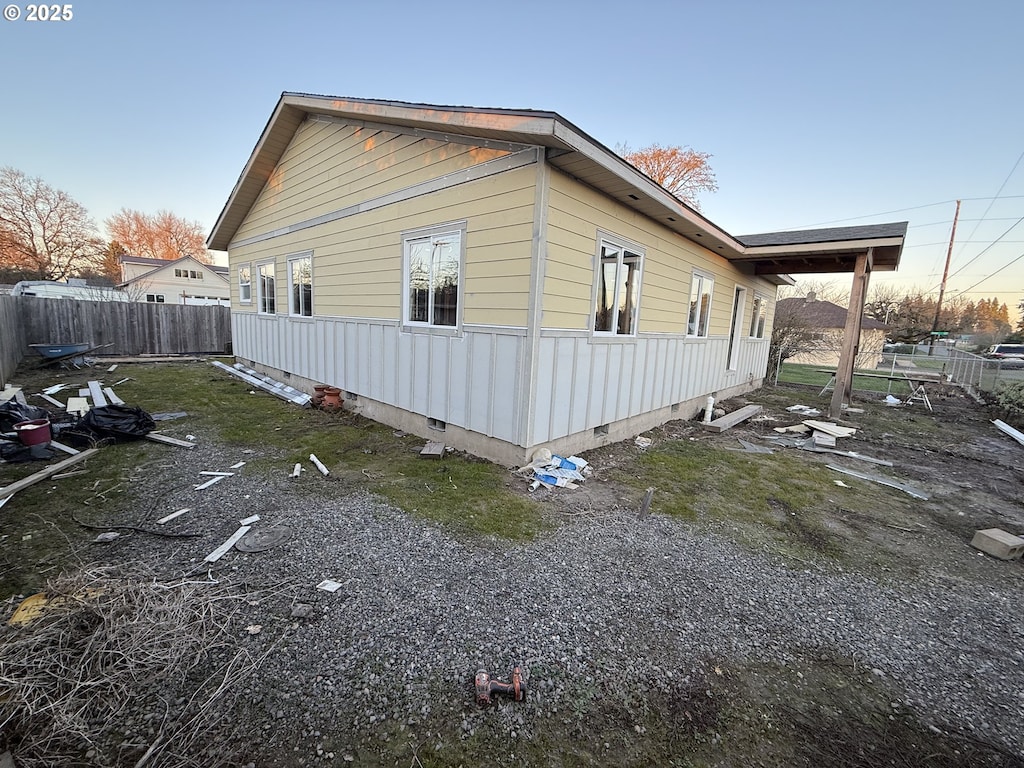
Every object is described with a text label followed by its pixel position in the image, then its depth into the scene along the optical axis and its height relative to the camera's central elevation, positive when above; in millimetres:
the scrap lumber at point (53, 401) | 6820 -1762
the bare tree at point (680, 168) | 20359 +8689
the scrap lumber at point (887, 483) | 4854 -1764
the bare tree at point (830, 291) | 33656 +4552
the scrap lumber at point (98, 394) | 6892 -1681
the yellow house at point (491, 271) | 4492 +818
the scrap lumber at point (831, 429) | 7070 -1546
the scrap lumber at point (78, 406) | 6230 -1688
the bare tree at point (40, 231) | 29312 +5558
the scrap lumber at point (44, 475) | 3593 -1743
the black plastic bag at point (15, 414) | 4829 -1463
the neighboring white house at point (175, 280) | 29969 +2236
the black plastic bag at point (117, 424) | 5180 -1579
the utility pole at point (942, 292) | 27106 +4254
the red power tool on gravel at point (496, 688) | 1828 -1690
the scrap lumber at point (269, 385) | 8156 -1695
